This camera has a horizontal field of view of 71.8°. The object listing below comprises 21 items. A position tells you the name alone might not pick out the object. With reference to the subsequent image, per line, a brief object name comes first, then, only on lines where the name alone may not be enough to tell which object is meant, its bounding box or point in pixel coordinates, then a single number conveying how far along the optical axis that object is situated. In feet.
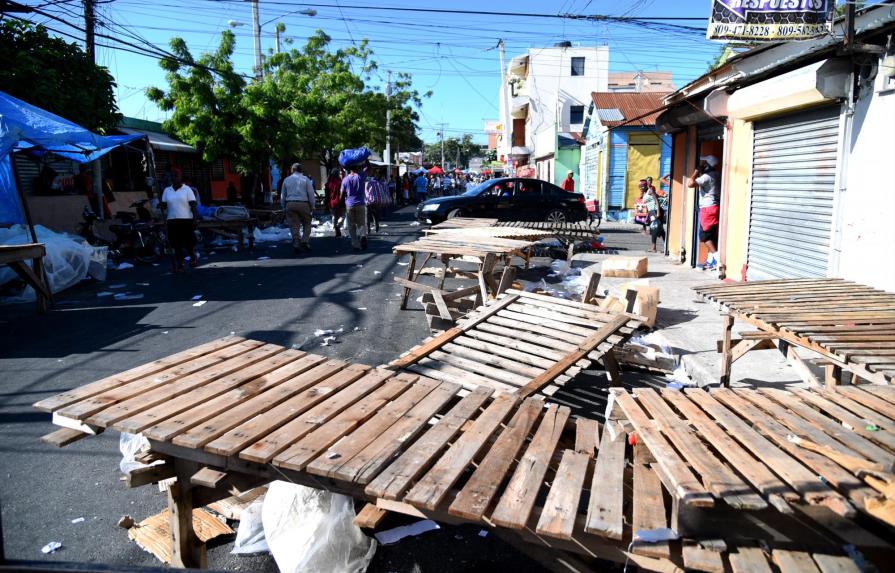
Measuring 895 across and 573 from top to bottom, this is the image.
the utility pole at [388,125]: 122.93
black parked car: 57.93
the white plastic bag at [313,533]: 9.12
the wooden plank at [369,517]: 9.43
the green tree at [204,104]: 57.57
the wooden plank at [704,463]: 6.38
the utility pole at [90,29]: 46.65
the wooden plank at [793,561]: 6.10
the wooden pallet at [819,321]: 10.99
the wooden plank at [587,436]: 8.83
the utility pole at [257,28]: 71.51
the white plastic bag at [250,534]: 9.91
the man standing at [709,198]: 33.35
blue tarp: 28.60
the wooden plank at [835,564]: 6.12
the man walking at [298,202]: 42.39
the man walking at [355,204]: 42.42
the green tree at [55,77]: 37.99
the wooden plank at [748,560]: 6.09
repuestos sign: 20.51
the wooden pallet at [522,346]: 13.74
